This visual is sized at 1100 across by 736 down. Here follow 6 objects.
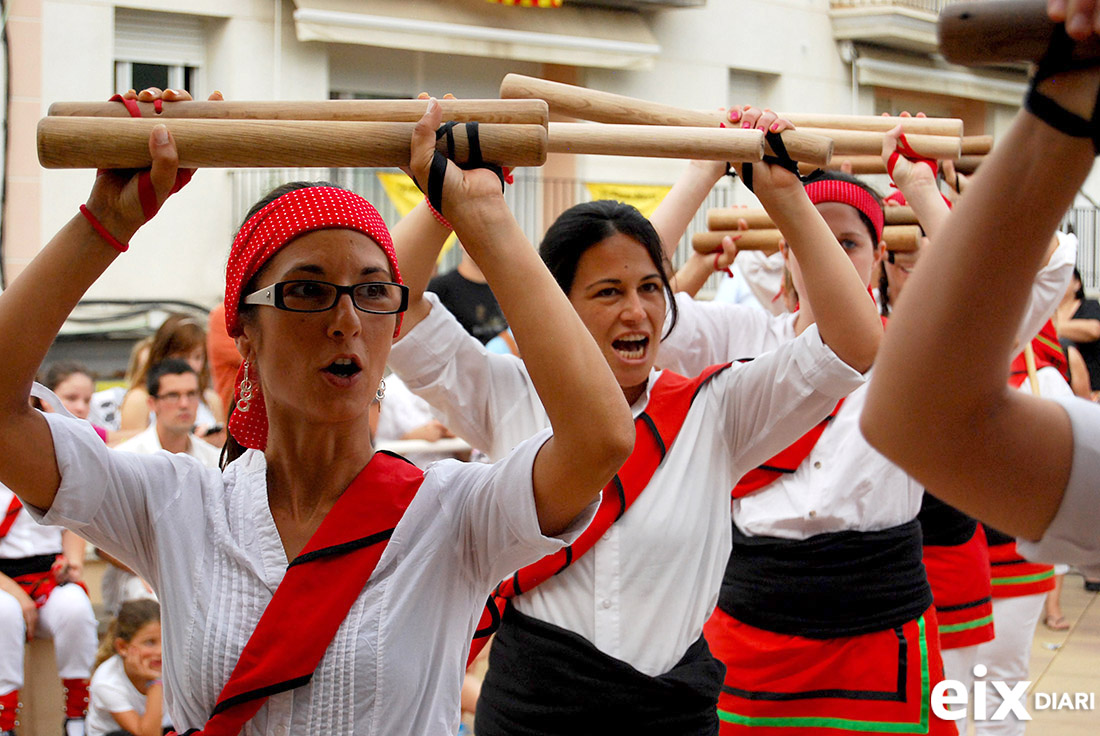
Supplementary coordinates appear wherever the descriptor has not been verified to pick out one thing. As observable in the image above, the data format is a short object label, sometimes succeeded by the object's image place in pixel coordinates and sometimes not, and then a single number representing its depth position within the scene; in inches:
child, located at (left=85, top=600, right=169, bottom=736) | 182.4
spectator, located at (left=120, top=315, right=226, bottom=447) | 243.3
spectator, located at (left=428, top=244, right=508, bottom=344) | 303.0
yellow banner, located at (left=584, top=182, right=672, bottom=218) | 534.3
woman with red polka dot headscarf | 69.6
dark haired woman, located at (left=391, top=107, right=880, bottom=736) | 99.0
